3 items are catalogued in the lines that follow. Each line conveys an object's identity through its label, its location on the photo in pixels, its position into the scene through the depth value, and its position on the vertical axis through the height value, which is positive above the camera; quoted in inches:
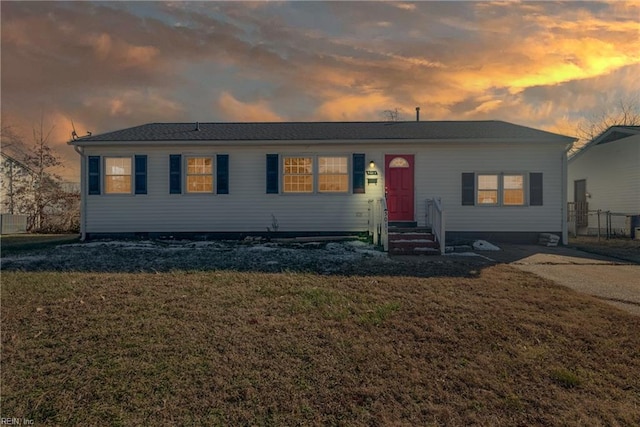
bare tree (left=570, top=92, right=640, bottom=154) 1316.4 +358.3
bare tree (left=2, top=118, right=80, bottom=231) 723.4 +61.4
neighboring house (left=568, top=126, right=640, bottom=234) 593.7 +57.8
